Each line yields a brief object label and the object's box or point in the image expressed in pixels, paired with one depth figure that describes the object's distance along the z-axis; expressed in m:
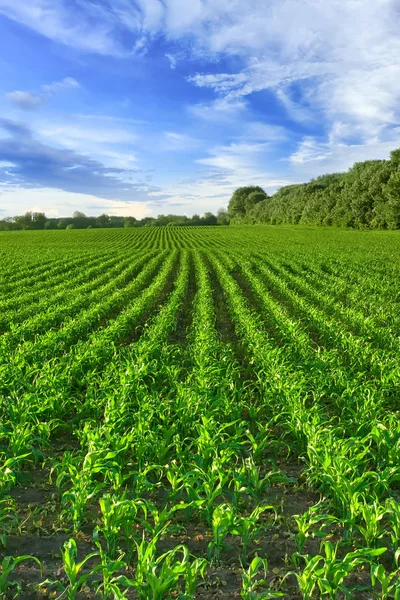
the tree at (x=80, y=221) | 126.05
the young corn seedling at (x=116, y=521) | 3.74
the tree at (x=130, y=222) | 142.14
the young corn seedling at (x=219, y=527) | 3.63
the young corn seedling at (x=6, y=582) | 3.27
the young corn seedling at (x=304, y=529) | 3.70
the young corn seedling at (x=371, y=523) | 3.70
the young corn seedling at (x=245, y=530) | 3.66
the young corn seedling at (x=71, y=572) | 3.16
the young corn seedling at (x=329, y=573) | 3.10
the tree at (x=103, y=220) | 132.81
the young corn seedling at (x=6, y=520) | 3.93
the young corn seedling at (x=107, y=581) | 3.03
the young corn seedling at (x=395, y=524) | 3.61
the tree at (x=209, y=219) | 162.38
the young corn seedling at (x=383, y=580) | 3.10
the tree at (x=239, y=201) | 142.12
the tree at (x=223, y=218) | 150.25
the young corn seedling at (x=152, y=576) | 3.04
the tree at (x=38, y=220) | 127.57
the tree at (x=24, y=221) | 124.88
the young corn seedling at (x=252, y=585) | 3.08
